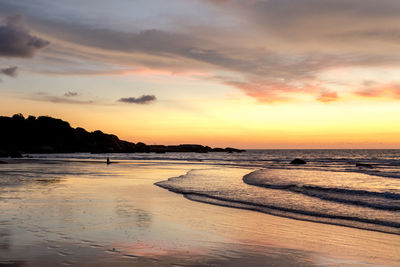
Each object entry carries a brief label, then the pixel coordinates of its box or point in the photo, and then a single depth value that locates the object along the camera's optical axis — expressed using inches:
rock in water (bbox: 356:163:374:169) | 2351.7
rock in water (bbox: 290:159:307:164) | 2766.5
